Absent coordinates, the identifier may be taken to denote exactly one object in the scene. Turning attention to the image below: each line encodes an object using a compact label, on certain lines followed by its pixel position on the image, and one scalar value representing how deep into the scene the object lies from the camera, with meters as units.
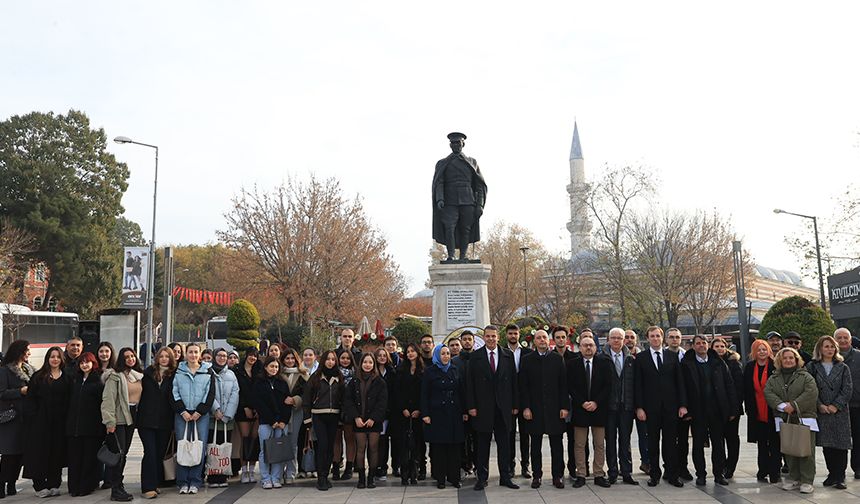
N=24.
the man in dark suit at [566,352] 8.31
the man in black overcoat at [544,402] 7.91
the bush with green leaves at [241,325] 26.97
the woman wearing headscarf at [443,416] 7.91
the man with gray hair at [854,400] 8.19
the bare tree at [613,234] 37.16
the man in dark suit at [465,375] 8.28
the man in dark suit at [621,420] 8.06
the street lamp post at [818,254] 25.25
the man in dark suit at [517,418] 8.46
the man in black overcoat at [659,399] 7.93
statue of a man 14.12
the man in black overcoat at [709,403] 7.95
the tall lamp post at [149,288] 21.44
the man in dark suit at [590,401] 8.02
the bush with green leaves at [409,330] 18.56
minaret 38.81
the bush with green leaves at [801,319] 15.73
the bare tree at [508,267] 47.78
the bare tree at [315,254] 34.00
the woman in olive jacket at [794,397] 7.55
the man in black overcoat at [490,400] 7.91
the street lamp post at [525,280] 44.52
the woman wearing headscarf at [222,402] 8.05
